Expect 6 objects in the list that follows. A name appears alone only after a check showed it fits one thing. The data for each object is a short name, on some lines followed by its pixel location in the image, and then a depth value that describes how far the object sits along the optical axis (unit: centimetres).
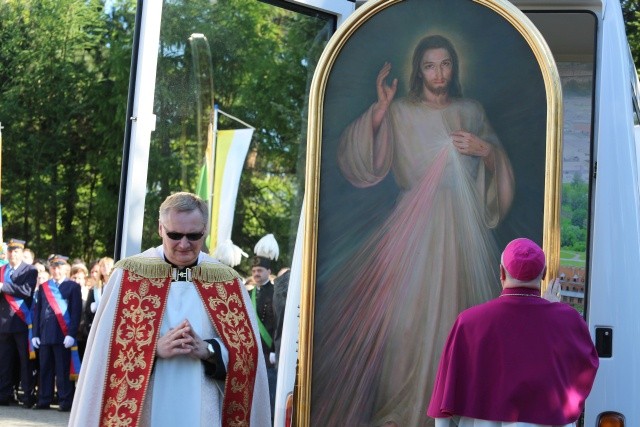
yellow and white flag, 836
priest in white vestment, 552
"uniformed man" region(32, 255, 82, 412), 1636
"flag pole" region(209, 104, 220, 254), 806
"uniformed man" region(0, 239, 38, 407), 1669
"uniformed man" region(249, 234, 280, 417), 1098
